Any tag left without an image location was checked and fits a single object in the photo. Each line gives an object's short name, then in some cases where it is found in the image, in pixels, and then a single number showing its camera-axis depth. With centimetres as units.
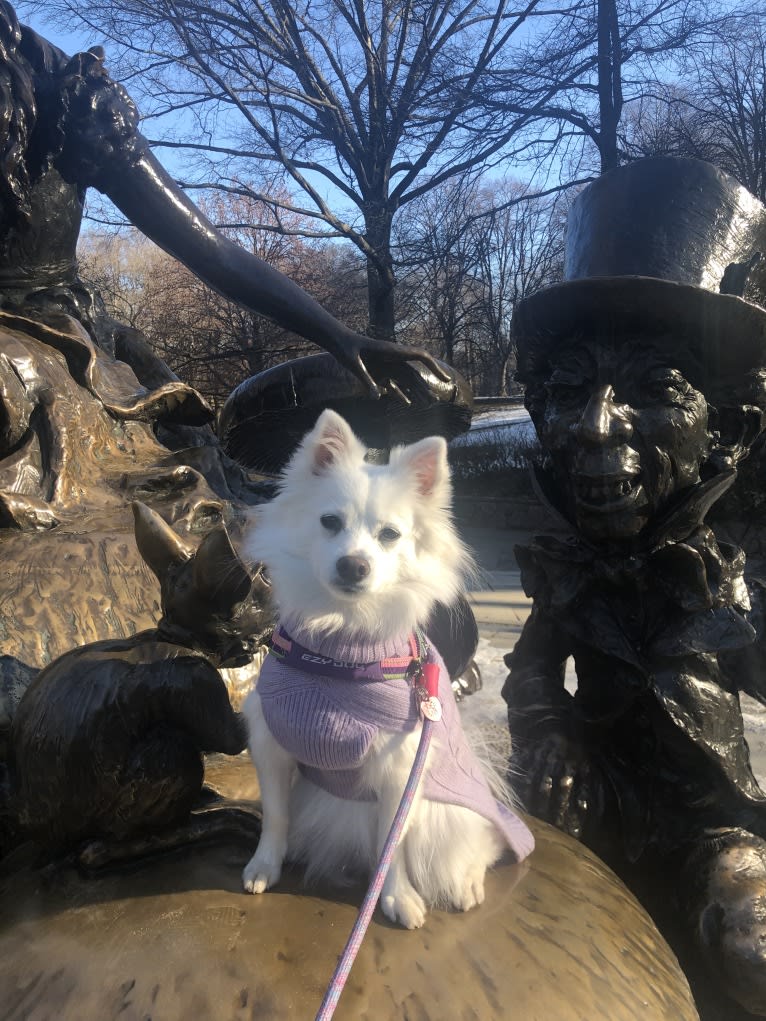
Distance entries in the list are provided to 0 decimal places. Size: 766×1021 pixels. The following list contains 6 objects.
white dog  130
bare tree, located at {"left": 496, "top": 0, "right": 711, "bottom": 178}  1266
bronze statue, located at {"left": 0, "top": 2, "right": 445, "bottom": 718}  199
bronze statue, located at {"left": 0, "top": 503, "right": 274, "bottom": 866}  128
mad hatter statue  175
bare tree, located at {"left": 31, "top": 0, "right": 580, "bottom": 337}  1351
